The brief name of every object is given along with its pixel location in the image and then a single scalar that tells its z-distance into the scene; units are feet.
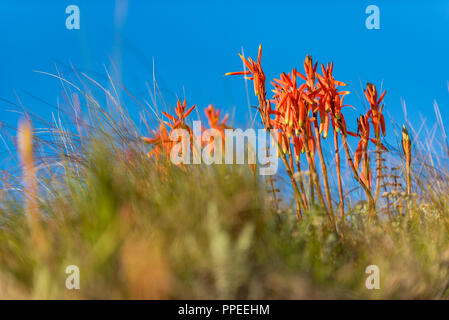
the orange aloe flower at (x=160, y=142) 7.82
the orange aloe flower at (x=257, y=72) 7.79
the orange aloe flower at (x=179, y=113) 8.07
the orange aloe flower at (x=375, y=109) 8.39
